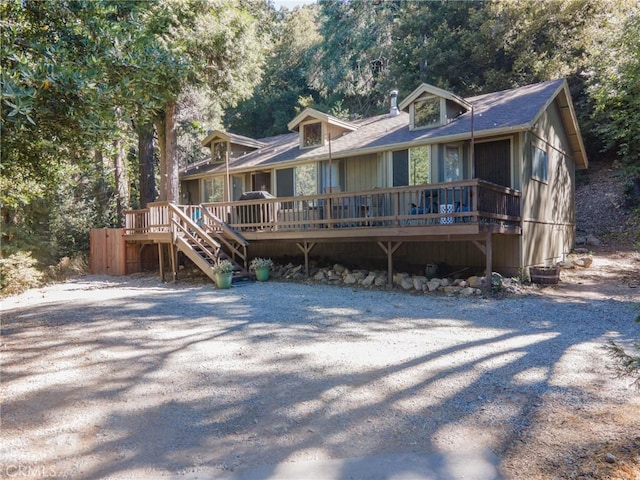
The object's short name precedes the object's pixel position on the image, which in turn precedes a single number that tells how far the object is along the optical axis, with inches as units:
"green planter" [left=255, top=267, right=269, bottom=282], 456.8
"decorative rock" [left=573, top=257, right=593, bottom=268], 515.8
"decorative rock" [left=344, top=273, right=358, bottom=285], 429.6
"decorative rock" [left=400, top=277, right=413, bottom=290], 394.3
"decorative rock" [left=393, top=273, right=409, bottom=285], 408.4
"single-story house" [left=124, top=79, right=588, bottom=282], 392.8
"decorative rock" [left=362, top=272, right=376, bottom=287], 419.5
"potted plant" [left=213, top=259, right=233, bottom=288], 410.0
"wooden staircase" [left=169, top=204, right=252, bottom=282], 448.8
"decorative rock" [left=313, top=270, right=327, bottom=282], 455.1
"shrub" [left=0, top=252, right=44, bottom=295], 466.9
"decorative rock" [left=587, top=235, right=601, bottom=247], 677.3
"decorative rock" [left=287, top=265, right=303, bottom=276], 486.6
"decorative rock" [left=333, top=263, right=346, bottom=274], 459.0
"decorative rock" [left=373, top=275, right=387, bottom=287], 415.5
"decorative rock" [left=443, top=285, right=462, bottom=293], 369.1
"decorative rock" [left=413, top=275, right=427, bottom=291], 387.2
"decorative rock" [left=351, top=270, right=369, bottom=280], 431.2
